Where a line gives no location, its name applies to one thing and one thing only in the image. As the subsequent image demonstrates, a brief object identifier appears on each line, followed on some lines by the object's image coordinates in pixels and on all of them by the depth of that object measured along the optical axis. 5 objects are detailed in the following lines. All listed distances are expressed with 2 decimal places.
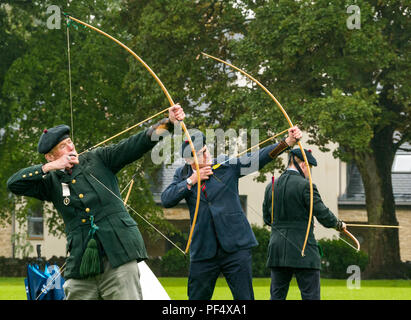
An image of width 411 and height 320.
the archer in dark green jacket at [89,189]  8.81
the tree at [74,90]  35.60
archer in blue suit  10.78
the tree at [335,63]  29.82
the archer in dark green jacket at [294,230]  11.80
